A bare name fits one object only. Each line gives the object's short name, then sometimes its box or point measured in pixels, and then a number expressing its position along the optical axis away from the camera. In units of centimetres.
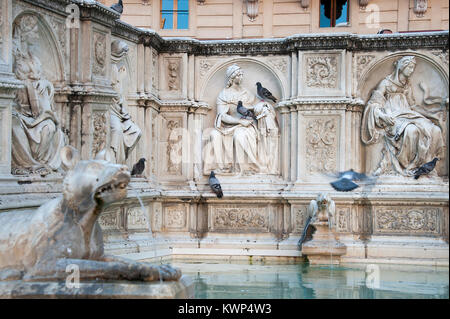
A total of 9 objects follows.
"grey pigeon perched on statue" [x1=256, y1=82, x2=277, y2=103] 1245
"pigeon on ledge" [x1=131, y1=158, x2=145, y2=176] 1141
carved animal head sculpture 553
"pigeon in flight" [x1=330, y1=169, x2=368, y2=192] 1170
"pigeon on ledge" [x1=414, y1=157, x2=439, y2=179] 1148
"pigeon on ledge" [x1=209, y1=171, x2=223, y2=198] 1203
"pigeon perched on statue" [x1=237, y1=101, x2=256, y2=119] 1234
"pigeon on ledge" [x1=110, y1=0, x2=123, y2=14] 1088
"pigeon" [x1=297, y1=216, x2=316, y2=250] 1133
